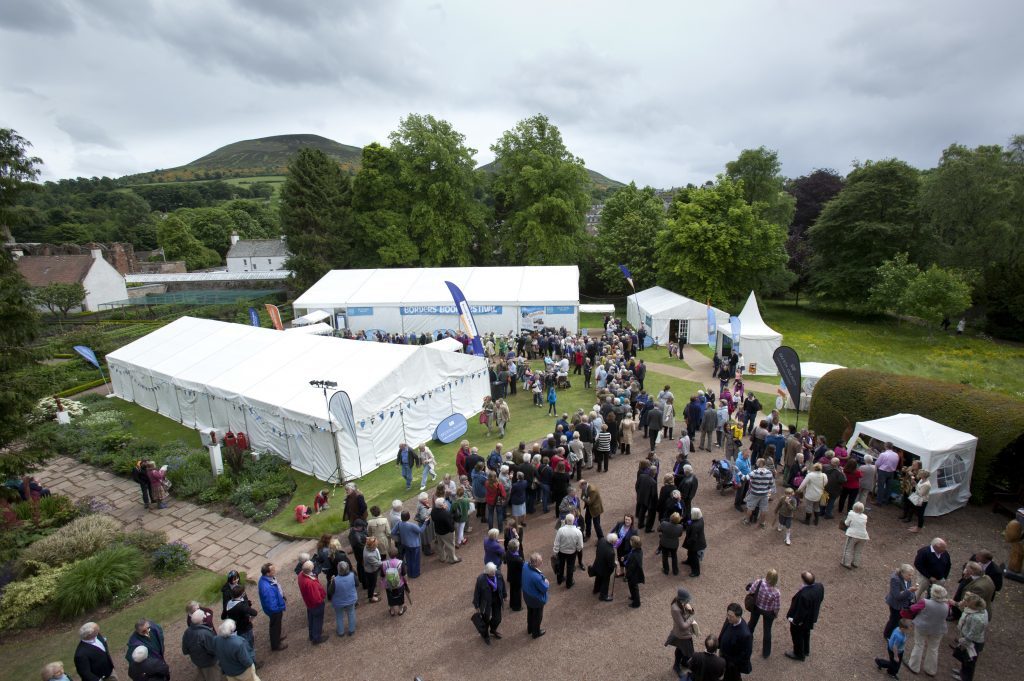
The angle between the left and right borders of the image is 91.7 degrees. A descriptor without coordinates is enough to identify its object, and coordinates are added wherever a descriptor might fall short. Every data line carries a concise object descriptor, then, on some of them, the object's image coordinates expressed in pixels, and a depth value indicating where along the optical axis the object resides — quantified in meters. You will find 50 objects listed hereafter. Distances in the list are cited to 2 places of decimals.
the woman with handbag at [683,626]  5.58
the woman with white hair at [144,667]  5.41
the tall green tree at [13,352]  7.38
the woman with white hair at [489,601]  6.21
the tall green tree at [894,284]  25.92
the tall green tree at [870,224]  29.81
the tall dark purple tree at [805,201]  38.00
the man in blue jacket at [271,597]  6.39
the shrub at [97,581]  7.91
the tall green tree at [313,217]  34.16
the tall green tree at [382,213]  33.03
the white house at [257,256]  55.66
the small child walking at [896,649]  5.69
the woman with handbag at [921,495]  8.47
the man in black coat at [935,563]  6.46
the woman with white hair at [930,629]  5.55
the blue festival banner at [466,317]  17.58
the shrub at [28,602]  7.66
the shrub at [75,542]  8.84
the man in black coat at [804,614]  5.76
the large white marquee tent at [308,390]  11.95
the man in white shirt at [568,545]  7.21
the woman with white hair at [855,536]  7.48
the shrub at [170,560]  8.88
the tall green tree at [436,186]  32.75
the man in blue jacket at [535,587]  6.26
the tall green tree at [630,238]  33.16
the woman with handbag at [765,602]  5.97
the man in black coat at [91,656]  5.55
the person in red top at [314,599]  6.40
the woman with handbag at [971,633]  5.45
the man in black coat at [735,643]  5.31
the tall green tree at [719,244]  26.73
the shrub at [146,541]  9.48
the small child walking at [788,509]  8.34
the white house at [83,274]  36.81
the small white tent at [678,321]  22.75
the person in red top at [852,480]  8.95
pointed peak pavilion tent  18.17
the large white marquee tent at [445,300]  24.03
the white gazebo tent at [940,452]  8.97
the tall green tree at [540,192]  32.66
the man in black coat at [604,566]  6.88
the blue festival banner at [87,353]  18.16
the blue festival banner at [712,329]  21.99
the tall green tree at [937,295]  23.77
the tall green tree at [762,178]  31.66
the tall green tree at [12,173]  7.42
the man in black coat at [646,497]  8.49
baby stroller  9.97
